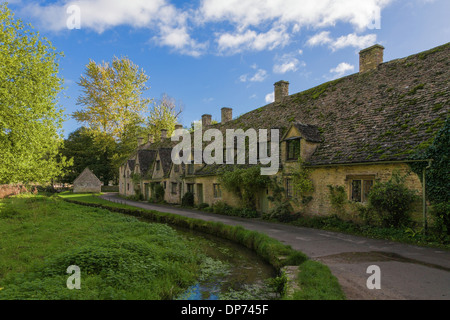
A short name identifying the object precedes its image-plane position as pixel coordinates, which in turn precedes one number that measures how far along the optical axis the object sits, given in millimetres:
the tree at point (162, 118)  52750
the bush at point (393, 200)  11227
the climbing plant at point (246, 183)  18172
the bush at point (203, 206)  23750
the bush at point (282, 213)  16062
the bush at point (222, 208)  20391
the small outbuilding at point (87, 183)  49969
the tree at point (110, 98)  45781
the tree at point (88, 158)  57562
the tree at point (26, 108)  14828
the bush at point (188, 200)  26031
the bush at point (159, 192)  31641
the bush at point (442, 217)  9805
